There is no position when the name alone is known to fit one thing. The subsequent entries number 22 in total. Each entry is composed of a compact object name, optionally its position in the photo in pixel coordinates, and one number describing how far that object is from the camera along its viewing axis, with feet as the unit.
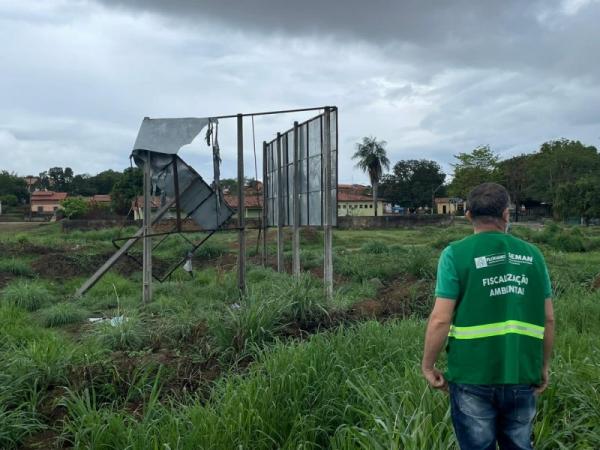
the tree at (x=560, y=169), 198.59
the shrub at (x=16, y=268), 43.11
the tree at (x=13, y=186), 267.39
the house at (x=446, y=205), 252.69
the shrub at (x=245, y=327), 17.71
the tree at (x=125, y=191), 178.19
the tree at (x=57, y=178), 304.91
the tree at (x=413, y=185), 261.85
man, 8.68
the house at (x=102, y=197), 256.97
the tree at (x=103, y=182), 295.48
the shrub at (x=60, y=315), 25.62
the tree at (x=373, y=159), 219.00
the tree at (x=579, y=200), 158.10
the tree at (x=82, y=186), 296.71
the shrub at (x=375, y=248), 61.42
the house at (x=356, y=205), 242.35
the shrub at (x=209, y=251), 57.06
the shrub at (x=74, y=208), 176.72
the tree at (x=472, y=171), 212.23
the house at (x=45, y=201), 258.28
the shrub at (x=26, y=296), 29.41
